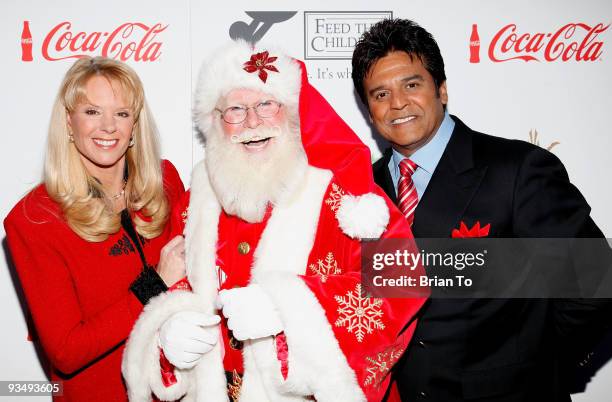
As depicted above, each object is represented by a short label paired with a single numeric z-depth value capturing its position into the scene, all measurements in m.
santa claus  1.72
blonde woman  1.98
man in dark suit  1.93
